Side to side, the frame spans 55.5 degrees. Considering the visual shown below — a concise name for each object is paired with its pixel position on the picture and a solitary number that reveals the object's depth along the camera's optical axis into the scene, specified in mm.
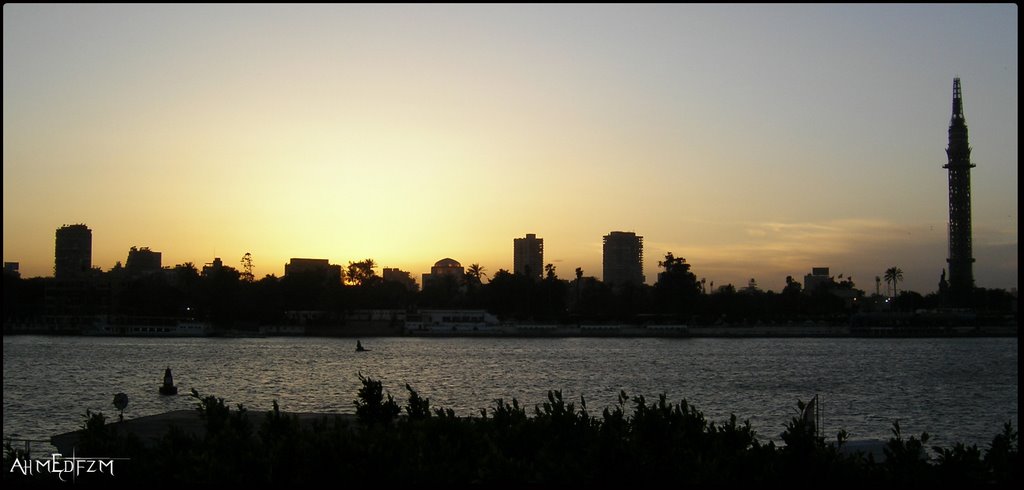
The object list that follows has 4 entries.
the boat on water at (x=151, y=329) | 165750
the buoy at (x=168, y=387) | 55500
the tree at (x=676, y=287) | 187700
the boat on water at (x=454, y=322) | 166875
